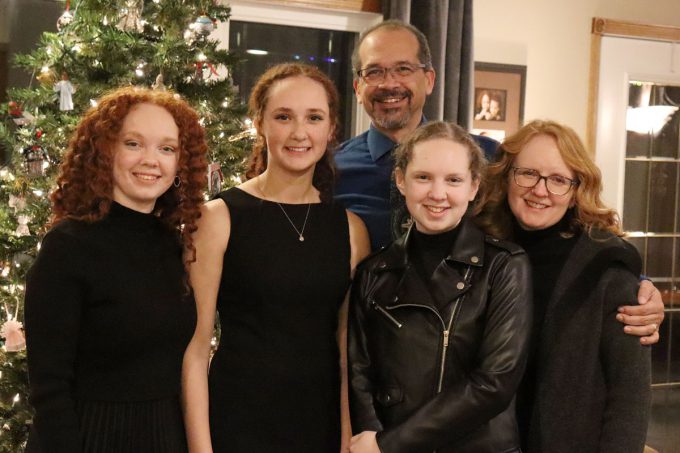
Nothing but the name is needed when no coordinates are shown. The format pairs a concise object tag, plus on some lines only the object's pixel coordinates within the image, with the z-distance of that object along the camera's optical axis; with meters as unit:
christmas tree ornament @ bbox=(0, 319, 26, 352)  2.54
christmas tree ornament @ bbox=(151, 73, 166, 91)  2.65
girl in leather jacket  1.65
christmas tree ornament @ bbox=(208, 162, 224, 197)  2.71
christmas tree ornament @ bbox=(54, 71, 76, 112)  2.53
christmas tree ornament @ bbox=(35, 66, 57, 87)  2.66
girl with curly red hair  1.57
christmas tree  2.62
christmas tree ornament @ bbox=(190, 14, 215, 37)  2.77
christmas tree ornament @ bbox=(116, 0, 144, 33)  2.71
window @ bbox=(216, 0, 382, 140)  3.92
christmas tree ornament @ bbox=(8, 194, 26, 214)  2.65
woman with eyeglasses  1.69
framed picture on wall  4.26
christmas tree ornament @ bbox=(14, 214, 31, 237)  2.66
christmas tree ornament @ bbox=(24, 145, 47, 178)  2.55
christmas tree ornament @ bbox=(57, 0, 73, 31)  2.75
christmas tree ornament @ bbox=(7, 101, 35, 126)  2.68
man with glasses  2.33
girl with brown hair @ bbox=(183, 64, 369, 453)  1.87
